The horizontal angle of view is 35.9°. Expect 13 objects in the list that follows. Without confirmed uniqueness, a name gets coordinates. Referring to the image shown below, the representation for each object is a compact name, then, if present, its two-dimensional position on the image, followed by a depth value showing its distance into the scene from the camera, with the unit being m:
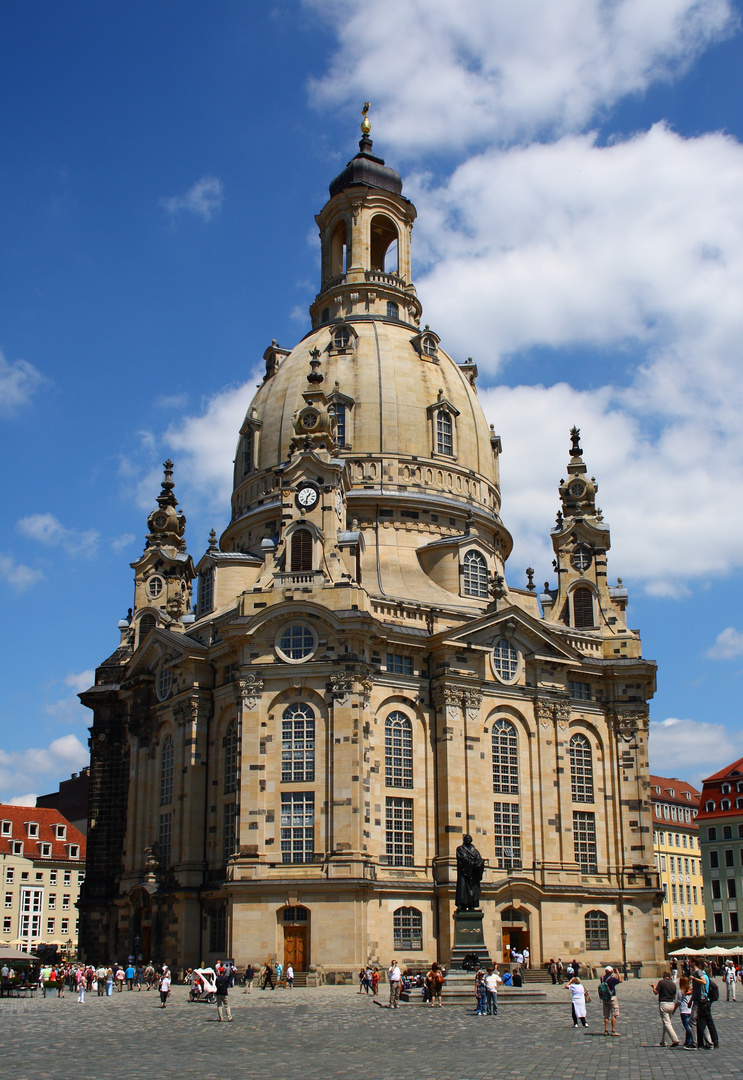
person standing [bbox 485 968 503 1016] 39.06
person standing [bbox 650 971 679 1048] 30.83
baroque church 58.97
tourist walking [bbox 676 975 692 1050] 30.48
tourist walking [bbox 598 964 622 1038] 33.44
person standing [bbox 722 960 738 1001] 48.80
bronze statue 46.94
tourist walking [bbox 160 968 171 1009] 44.94
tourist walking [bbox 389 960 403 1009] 43.09
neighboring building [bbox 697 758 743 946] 94.44
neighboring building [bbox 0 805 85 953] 94.94
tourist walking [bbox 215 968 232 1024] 37.59
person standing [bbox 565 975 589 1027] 35.41
